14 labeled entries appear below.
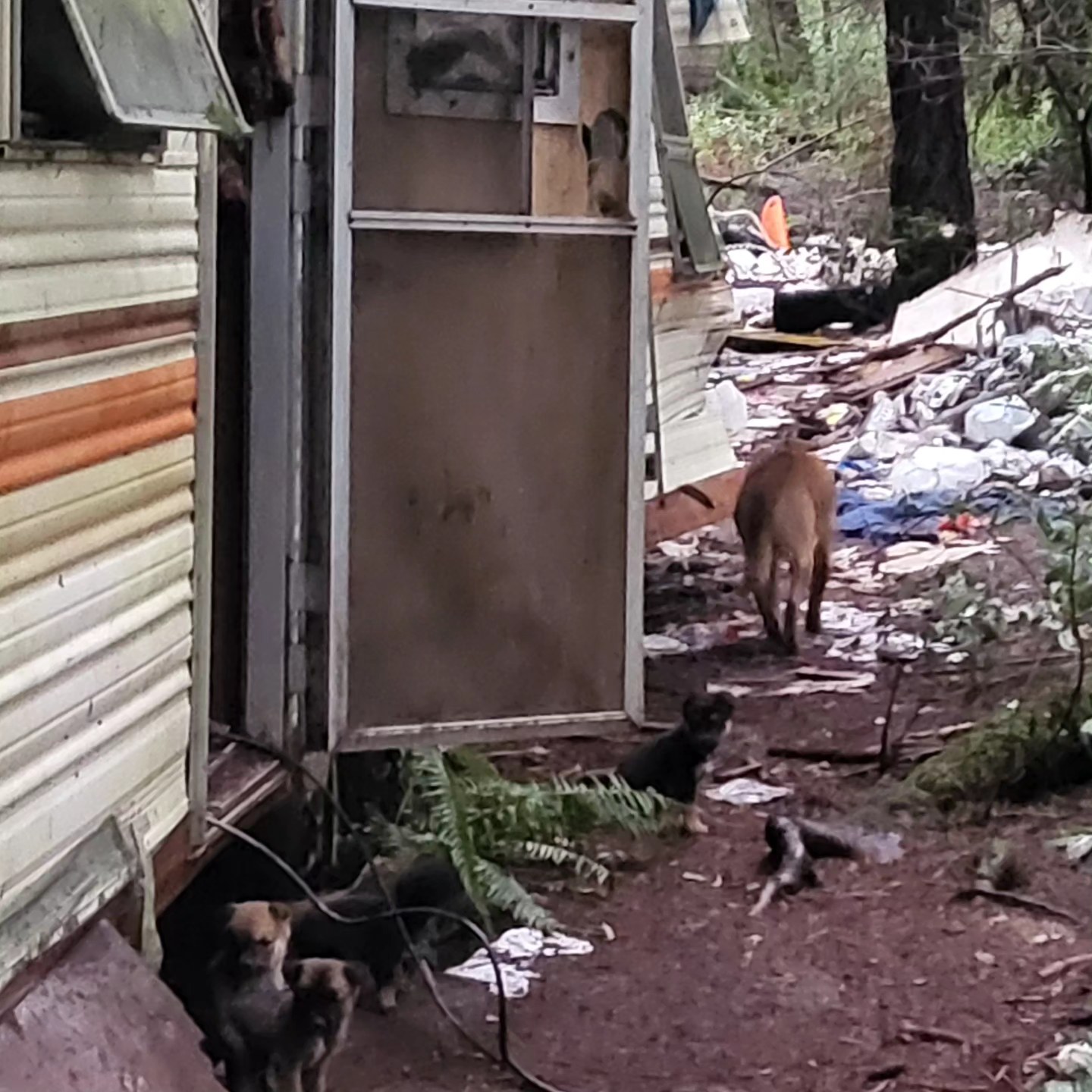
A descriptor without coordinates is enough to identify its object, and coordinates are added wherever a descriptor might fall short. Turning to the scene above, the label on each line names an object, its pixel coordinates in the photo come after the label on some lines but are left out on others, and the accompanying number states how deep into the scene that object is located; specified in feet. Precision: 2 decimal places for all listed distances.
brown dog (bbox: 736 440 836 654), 34.99
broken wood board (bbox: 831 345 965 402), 56.59
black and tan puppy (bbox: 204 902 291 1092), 16.56
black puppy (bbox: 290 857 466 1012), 18.76
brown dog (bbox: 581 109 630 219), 20.74
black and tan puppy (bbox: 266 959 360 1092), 16.57
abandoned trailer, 16.08
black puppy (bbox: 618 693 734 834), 25.68
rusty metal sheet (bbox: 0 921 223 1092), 12.76
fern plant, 21.31
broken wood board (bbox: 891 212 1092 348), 57.21
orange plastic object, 89.20
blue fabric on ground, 42.93
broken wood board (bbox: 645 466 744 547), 34.12
